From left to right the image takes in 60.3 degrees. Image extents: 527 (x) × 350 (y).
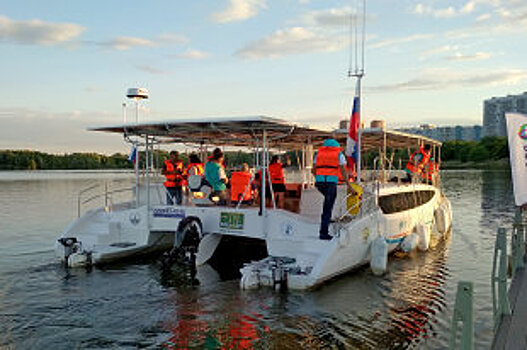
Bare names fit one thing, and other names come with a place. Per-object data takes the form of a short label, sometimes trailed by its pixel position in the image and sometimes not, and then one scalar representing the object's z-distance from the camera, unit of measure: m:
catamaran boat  9.48
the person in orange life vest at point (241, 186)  11.42
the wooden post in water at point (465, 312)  3.43
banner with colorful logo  4.46
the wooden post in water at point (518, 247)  6.95
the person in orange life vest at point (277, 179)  13.30
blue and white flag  15.64
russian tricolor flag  11.48
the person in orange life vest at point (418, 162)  15.47
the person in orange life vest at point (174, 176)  12.13
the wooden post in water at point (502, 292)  5.08
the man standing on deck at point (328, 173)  9.48
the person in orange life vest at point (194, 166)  12.41
